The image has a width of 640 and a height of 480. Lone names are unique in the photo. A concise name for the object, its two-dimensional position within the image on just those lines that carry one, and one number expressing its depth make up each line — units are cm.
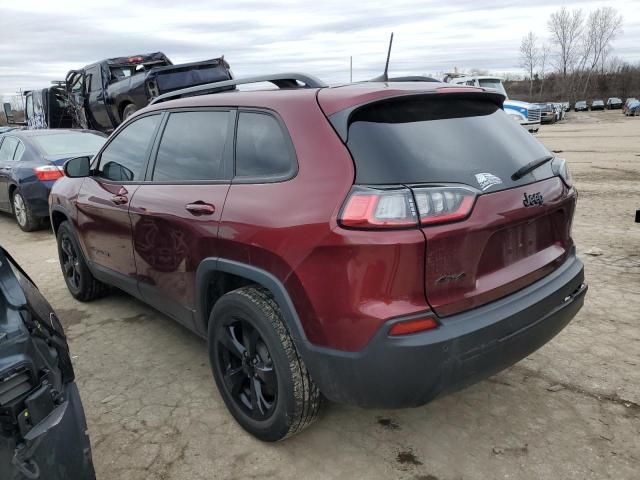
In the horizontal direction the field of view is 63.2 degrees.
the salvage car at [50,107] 1514
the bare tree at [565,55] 7750
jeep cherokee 207
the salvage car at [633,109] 4847
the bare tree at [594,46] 7725
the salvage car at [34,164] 770
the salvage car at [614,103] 6372
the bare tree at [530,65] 8270
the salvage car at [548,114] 3881
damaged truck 1079
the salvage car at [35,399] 164
